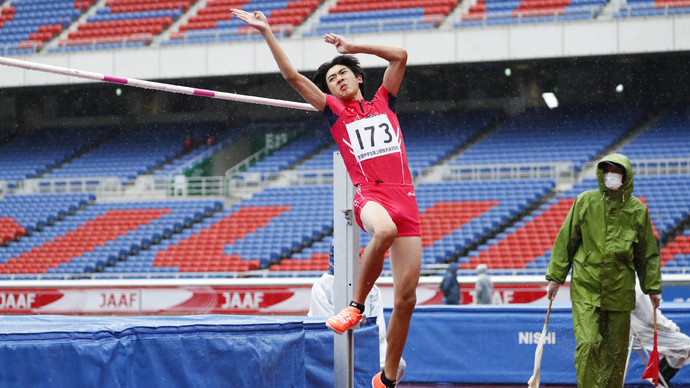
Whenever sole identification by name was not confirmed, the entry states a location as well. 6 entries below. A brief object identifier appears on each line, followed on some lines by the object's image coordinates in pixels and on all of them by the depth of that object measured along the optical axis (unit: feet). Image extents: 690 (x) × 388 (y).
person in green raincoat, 34.40
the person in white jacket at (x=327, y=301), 39.28
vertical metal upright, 30.22
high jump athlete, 27.61
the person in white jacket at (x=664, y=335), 44.19
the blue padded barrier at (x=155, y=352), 24.61
